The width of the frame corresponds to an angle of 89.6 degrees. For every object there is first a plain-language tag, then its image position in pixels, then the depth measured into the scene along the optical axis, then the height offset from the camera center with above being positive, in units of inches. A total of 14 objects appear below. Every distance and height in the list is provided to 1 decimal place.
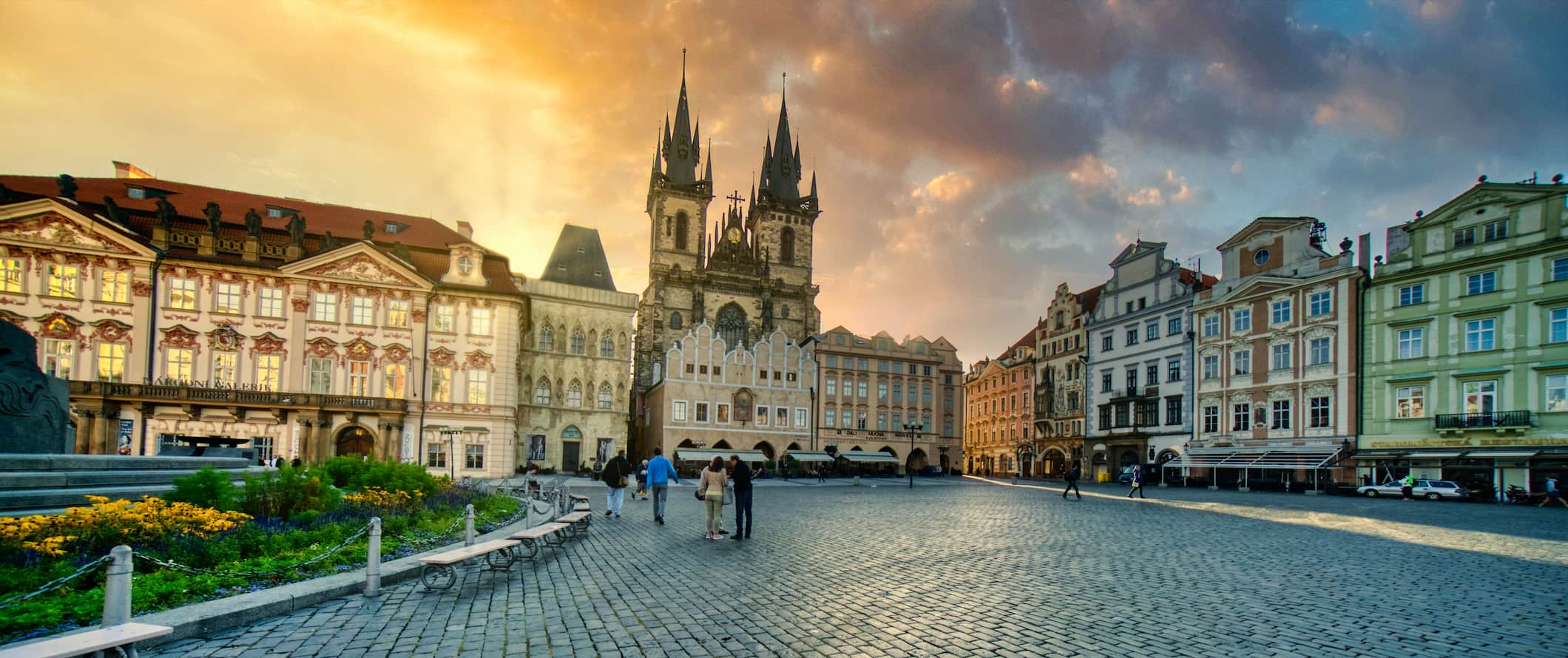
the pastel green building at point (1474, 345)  1359.5 +107.4
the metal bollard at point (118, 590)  216.5 -60.9
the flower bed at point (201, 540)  276.4 -79.8
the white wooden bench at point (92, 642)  187.2 -69.0
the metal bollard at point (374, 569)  341.1 -84.1
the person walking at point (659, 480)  698.8 -86.9
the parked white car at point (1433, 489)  1348.4 -153.6
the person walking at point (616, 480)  748.6 -93.8
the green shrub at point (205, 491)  437.7 -66.8
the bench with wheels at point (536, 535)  448.1 -92.0
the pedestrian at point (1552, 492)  1189.1 -131.6
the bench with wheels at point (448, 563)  348.5 -86.9
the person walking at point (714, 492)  584.7 -81.1
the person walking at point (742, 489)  577.6 -76.5
